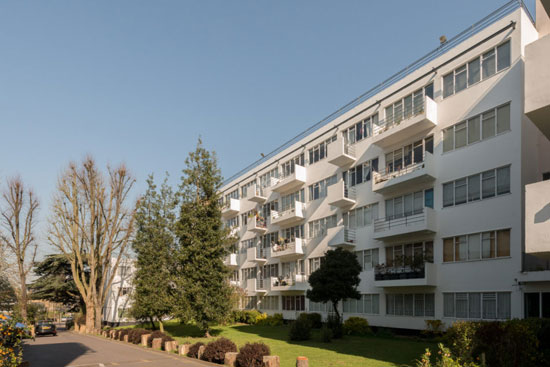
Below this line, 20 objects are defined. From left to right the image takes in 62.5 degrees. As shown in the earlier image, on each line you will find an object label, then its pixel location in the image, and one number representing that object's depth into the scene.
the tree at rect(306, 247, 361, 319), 26.34
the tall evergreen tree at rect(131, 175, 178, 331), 33.16
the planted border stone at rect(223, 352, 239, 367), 15.73
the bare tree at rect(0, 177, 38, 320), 43.81
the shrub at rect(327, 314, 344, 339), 25.58
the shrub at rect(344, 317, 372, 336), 28.72
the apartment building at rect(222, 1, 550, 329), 20.86
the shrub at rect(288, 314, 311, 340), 24.73
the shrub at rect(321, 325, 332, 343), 23.80
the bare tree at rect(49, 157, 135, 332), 42.91
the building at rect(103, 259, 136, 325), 57.50
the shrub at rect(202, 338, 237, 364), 16.67
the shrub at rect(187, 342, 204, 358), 18.44
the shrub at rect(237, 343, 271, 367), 14.98
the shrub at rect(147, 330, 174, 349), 23.67
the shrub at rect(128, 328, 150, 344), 26.38
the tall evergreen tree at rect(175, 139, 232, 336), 27.36
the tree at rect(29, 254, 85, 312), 49.72
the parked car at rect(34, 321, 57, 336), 38.66
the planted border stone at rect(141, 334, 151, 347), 24.41
